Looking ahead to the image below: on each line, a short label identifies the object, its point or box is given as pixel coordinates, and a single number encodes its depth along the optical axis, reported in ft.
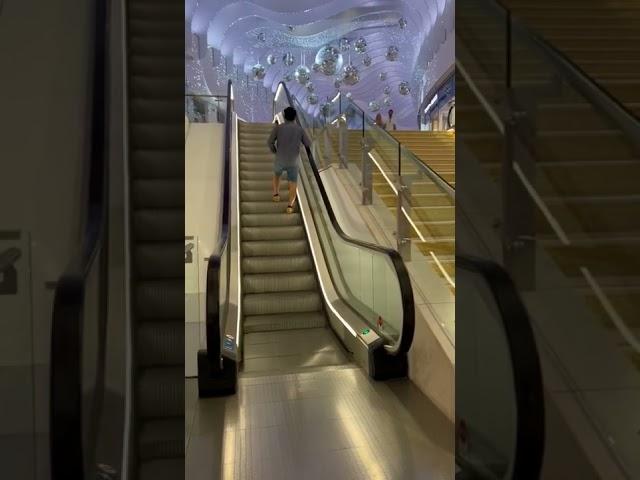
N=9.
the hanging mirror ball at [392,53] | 39.27
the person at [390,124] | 52.59
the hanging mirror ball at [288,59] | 43.91
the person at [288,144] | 22.75
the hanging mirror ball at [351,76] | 37.09
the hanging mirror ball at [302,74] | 40.52
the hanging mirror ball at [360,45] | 39.11
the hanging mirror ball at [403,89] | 45.53
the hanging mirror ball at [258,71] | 45.04
